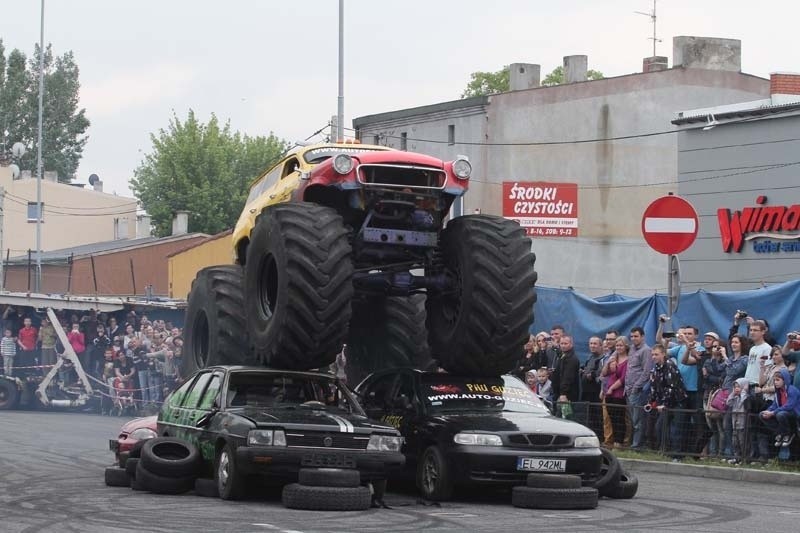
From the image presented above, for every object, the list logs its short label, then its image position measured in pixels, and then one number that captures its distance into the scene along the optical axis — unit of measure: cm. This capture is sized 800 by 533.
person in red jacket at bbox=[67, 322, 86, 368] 3550
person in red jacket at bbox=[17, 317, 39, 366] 3569
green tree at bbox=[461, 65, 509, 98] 8600
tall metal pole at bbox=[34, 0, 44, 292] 5884
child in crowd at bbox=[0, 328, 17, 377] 3559
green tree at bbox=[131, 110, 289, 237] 8775
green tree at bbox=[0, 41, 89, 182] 10262
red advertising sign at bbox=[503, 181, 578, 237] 5034
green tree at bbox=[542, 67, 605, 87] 8481
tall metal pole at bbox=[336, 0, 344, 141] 3564
